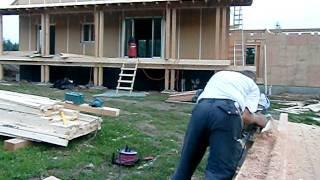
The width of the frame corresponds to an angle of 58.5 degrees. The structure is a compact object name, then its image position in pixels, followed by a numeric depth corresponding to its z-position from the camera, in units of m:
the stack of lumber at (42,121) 3.87
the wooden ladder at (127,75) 9.59
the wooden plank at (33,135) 3.83
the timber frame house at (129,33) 10.08
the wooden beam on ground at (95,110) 5.24
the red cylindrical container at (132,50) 11.20
